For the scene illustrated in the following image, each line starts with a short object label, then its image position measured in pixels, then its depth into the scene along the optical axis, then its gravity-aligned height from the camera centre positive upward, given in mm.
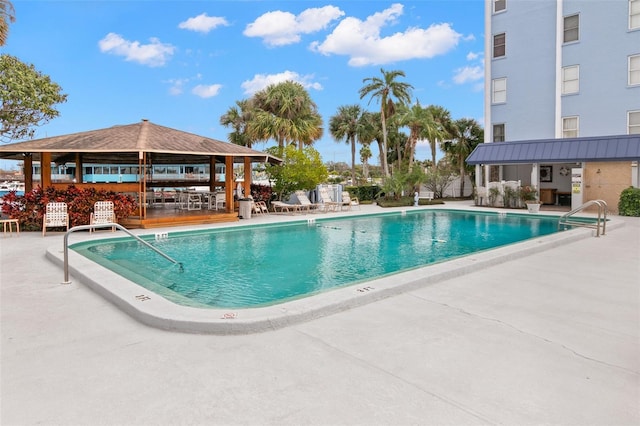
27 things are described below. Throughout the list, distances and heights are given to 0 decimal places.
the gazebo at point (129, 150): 13766 +1564
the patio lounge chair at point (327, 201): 21188 -462
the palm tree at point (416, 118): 29000 +5015
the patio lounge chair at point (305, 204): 20727 -562
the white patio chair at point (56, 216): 12633 -641
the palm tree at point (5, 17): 14656 +6296
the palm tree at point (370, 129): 42497 +6337
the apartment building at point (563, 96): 20750 +5084
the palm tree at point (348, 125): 45344 +7251
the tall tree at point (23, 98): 21109 +5004
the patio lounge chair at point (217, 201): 18792 -351
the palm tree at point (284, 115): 30391 +5783
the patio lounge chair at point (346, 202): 22359 -523
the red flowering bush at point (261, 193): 20922 -12
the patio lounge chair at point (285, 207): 19906 -707
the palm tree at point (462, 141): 31750 +3780
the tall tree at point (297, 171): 20984 +1072
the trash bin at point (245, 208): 17641 -630
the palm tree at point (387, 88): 32600 +7975
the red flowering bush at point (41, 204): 13227 -312
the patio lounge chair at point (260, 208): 19438 -706
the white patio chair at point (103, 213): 13025 -592
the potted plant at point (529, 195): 21981 -226
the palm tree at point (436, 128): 29312 +4526
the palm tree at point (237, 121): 39312 +6817
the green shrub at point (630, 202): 18547 -539
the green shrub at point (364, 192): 28406 -2
